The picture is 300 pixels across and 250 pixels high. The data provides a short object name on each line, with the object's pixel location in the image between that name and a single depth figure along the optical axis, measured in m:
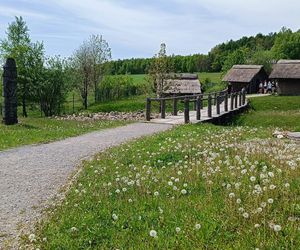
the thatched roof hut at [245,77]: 42.05
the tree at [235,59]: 56.85
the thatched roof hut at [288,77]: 37.33
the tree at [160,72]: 28.05
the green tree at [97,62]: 40.56
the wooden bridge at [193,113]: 15.21
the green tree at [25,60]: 31.67
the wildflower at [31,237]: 3.74
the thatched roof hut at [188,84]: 39.57
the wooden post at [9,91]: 16.18
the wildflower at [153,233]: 3.39
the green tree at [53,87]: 32.02
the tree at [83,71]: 39.14
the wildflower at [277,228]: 3.15
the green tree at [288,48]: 65.44
